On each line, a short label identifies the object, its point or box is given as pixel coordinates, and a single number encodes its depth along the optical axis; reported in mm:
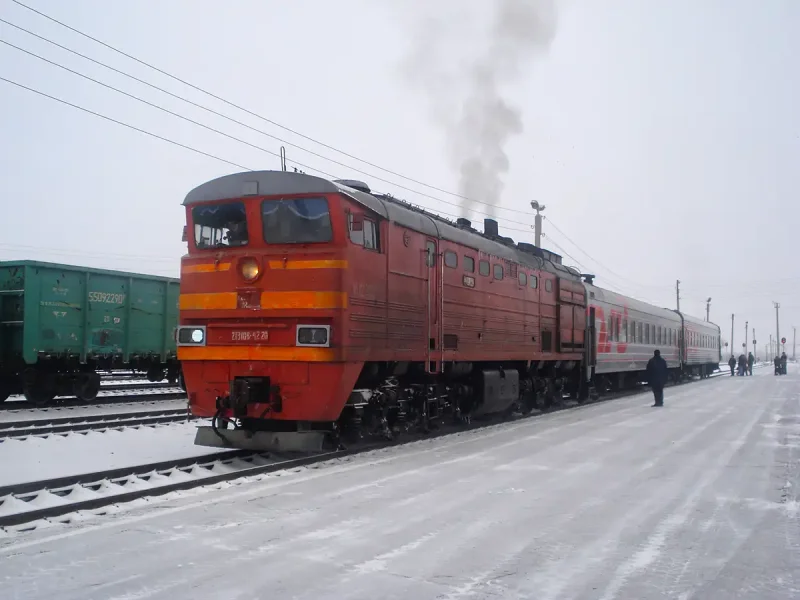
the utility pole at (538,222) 34241
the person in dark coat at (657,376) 19609
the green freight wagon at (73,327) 17625
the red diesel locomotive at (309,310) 9586
